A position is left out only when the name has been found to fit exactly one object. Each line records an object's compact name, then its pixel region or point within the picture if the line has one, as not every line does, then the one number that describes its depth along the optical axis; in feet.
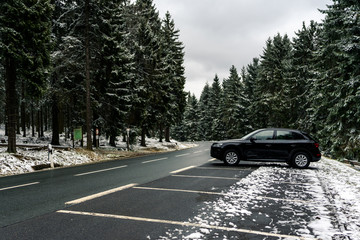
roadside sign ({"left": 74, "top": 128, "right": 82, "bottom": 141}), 58.80
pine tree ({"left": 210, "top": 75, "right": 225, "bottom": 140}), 219.20
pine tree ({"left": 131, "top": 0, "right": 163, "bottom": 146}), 83.92
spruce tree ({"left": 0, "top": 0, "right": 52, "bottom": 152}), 42.39
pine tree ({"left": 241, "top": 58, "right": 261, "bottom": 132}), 154.64
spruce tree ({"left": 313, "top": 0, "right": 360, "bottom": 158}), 48.47
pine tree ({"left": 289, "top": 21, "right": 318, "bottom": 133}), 103.45
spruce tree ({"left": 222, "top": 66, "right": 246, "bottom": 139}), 160.04
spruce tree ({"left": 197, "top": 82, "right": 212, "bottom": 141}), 235.40
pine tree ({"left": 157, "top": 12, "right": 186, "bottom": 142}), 107.86
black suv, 38.60
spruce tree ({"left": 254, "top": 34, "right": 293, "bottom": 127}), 123.03
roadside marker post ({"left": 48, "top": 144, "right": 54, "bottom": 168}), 42.80
